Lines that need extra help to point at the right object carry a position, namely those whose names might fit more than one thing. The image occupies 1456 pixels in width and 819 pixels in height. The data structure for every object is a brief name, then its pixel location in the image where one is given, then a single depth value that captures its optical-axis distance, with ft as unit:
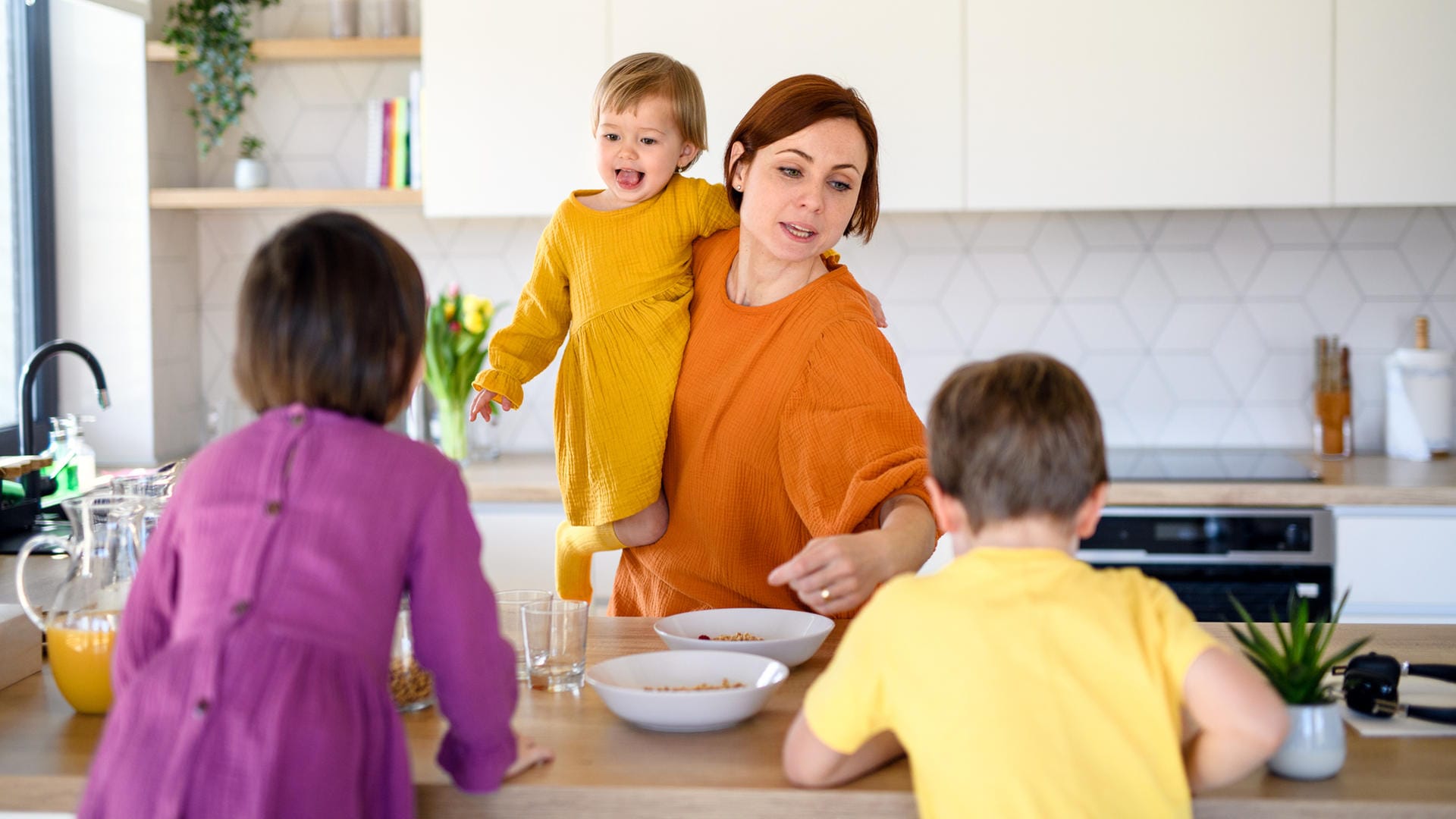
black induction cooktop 9.49
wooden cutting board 4.75
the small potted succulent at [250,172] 10.90
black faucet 7.88
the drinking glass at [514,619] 4.74
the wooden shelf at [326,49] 10.57
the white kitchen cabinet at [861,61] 9.62
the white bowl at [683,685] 4.05
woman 5.28
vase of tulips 10.42
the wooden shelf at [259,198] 10.44
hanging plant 10.55
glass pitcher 4.35
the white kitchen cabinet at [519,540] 9.76
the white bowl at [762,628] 4.70
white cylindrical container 10.21
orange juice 4.34
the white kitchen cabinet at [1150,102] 9.45
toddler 5.98
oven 9.12
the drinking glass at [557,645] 4.57
